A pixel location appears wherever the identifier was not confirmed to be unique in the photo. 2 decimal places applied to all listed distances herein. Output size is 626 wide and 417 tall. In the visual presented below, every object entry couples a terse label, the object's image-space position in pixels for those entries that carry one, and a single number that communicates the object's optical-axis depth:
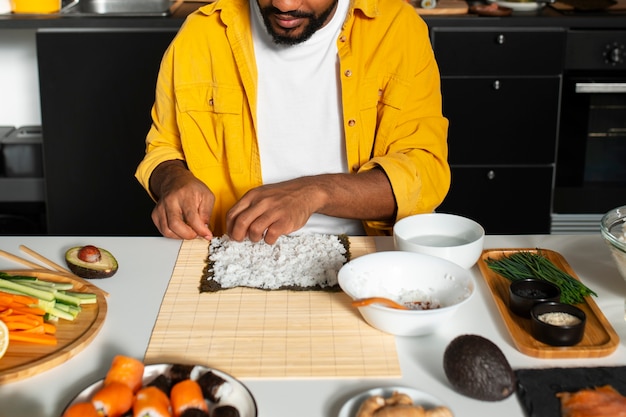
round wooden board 1.28
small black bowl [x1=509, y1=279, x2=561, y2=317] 1.43
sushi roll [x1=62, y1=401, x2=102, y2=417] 1.07
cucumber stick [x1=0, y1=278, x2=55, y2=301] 1.42
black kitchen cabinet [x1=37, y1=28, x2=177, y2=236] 3.15
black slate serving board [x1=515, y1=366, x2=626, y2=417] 1.20
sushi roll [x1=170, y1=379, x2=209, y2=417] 1.13
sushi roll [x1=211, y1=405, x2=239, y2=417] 1.11
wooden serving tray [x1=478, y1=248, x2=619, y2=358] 1.33
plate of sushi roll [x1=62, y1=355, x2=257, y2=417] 1.11
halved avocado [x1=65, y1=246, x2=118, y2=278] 1.59
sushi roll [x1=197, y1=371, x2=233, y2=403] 1.18
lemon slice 1.30
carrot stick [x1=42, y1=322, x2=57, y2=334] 1.37
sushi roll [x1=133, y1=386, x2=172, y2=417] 1.09
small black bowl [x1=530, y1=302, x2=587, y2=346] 1.34
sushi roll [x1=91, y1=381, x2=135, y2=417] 1.12
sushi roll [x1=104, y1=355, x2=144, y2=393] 1.18
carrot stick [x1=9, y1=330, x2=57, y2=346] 1.34
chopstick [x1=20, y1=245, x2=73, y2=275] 1.62
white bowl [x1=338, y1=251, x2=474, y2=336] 1.37
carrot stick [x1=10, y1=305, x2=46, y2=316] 1.39
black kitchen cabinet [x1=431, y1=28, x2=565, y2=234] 3.14
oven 3.14
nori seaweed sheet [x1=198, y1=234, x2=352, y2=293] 1.54
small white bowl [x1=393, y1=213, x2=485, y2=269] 1.58
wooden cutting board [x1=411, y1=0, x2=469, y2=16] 3.13
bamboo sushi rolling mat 1.30
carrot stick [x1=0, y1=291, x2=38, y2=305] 1.41
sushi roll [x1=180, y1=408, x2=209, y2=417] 1.11
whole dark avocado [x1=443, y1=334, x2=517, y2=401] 1.20
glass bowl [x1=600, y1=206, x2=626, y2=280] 1.49
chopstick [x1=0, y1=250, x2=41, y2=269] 1.63
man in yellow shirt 2.00
